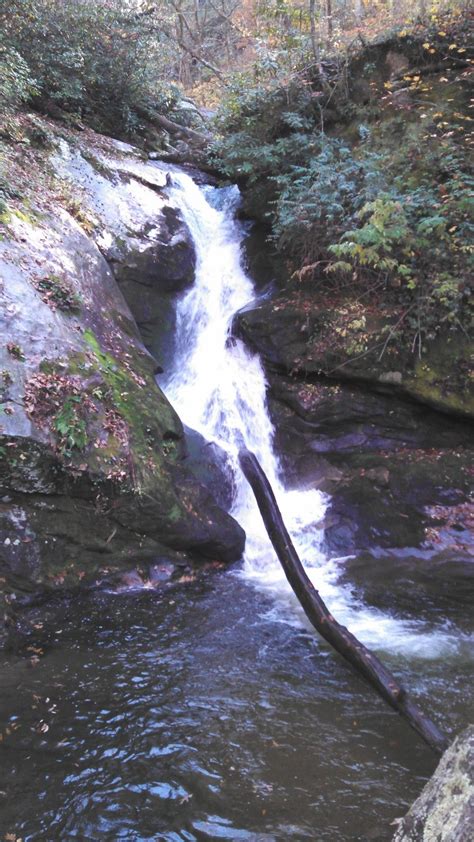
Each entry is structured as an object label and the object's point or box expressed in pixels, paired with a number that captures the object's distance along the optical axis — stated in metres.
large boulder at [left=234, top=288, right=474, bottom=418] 8.23
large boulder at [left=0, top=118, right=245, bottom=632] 5.82
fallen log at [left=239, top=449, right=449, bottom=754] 4.05
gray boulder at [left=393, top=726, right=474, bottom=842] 1.87
